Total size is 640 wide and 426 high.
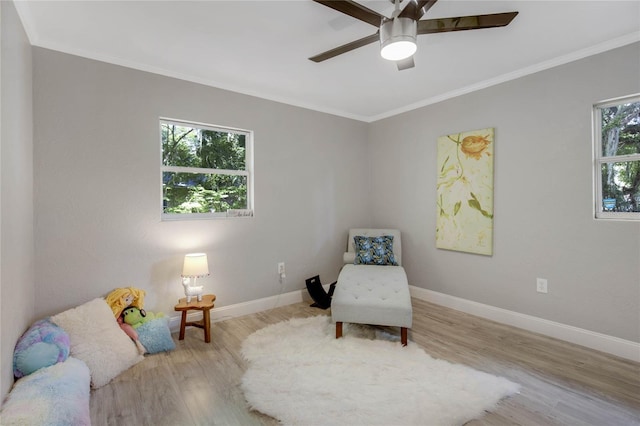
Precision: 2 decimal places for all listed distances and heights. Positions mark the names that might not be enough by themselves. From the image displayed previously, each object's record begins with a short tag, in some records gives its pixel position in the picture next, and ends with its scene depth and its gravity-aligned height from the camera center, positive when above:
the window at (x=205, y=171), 2.85 +0.39
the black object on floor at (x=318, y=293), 3.40 -0.98
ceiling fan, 1.52 +1.02
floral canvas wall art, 3.05 +0.18
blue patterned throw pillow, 3.46 -0.49
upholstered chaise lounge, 2.47 -0.73
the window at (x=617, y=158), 2.31 +0.40
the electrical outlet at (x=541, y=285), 2.68 -0.69
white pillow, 1.99 -0.93
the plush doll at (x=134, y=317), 2.41 -0.87
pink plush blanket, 1.37 -0.94
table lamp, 2.59 -0.53
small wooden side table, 2.53 -0.84
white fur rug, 1.66 -1.13
